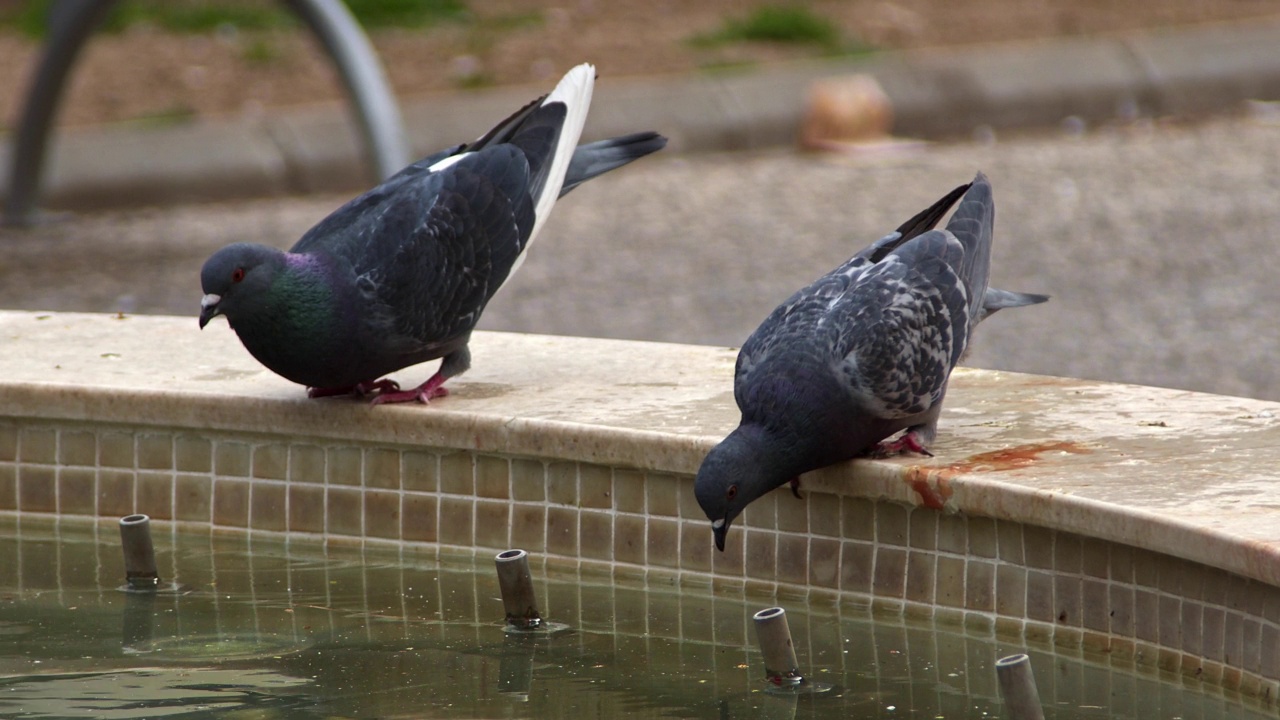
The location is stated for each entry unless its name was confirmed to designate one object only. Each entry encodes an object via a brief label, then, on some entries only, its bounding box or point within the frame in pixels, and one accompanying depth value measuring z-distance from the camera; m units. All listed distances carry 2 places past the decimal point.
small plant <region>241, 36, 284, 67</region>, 20.97
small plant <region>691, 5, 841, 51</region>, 21.84
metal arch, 14.83
